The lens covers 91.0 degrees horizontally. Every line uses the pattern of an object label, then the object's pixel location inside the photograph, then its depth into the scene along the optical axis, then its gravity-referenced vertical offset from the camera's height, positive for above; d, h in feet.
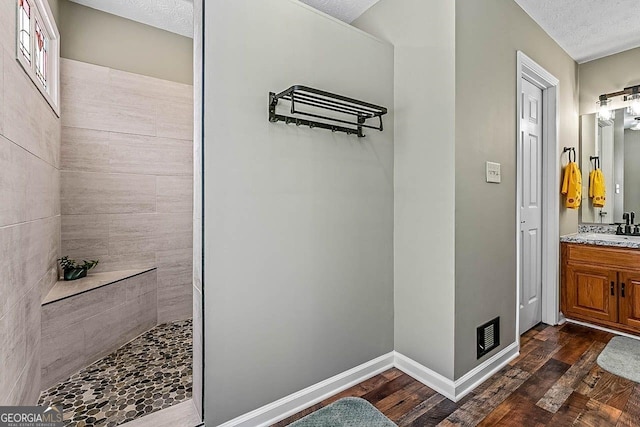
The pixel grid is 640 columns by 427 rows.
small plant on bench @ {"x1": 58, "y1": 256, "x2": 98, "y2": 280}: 7.74 -1.42
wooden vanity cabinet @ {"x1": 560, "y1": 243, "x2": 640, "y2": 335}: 8.40 -2.02
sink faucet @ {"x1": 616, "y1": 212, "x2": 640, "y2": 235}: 9.62 -0.14
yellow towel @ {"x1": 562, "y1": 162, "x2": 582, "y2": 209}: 9.53 +0.88
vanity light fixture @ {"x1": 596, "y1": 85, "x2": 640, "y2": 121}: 9.32 +3.50
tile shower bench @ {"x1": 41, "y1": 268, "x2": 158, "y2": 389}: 6.39 -2.48
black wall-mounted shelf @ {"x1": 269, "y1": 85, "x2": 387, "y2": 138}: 5.37 +2.01
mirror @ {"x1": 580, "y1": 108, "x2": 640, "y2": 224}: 9.65 +1.74
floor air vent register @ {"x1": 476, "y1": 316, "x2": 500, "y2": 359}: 6.69 -2.70
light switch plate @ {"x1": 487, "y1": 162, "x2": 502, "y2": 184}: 6.77 +0.91
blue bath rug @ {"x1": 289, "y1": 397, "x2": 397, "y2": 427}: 5.27 -3.52
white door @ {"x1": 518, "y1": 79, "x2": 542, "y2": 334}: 8.84 +0.19
